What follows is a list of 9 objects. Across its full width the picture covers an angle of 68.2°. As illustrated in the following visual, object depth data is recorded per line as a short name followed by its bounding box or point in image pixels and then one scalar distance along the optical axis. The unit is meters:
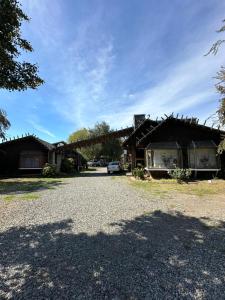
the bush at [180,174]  12.34
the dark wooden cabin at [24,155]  20.30
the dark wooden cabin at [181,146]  13.82
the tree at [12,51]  5.04
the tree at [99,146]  47.63
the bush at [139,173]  14.96
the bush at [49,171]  18.69
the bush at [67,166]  23.84
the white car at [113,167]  23.21
